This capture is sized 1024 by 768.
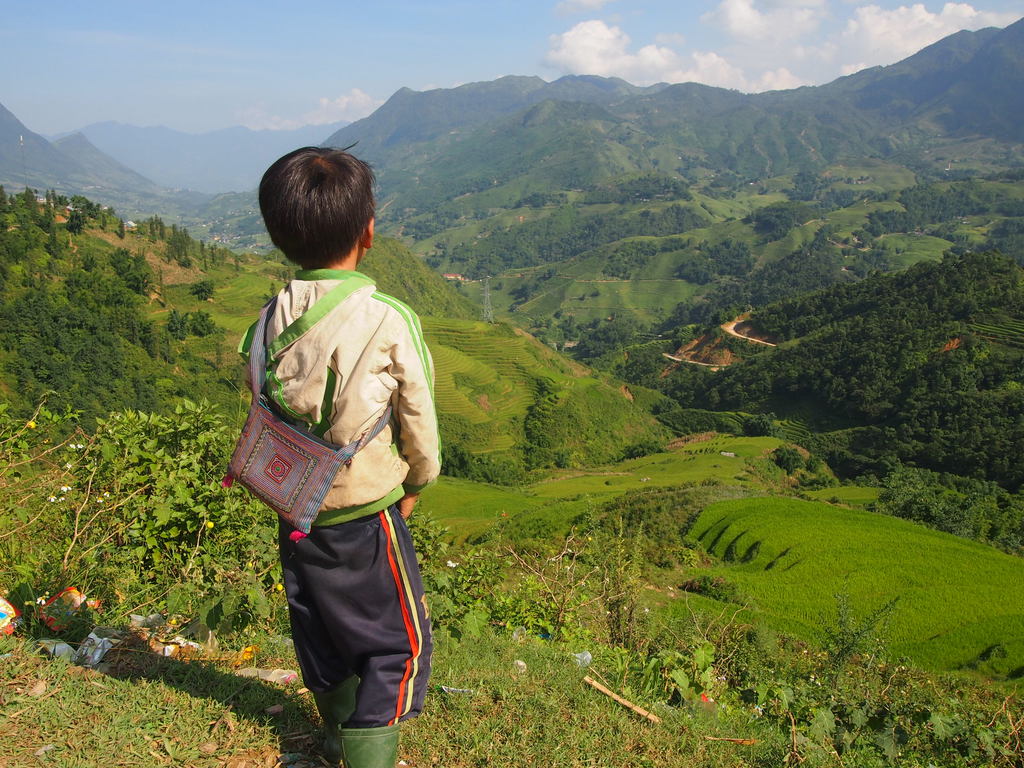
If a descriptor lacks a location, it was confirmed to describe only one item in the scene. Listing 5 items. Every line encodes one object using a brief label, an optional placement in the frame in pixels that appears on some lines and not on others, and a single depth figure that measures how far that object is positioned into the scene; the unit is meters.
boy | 1.74
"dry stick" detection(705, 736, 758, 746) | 2.71
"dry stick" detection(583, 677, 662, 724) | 2.74
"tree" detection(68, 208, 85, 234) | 40.78
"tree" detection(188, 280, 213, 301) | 43.31
